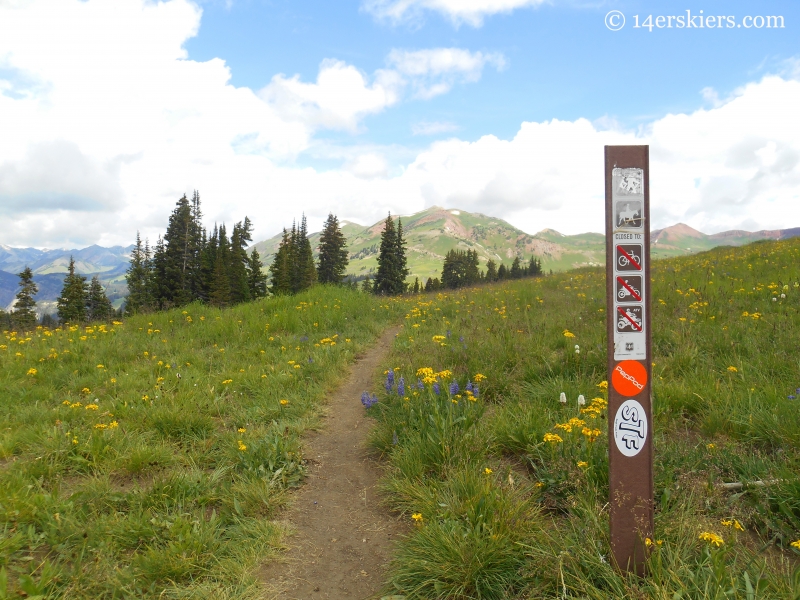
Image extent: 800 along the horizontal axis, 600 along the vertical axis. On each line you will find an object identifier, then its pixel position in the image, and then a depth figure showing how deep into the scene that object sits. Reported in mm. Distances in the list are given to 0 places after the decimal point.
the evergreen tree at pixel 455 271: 59069
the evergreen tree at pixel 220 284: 40719
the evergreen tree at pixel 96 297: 44781
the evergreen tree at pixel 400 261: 45375
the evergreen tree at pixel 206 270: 45812
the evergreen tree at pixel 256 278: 50594
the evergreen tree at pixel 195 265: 45059
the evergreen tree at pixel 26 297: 33219
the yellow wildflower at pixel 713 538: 2234
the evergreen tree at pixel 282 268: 41250
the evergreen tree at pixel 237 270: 44906
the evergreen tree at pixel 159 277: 42656
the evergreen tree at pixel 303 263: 43438
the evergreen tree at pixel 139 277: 46562
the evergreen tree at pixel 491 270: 64144
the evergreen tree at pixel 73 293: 39816
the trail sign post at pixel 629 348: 2297
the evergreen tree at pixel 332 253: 43656
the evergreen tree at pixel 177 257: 42781
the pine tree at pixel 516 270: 76312
